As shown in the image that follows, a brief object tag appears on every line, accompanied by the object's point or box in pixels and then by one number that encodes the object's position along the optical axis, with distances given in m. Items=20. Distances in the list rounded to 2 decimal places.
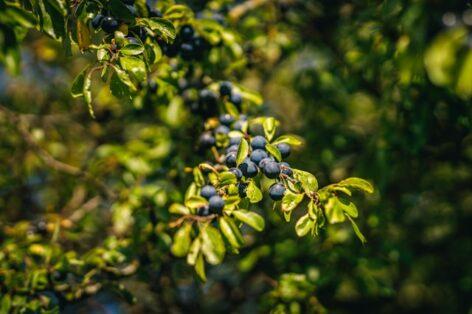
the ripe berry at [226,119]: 0.88
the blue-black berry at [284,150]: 0.81
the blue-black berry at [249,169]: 0.78
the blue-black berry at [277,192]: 0.77
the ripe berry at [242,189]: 0.78
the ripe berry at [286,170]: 0.79
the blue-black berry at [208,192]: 0.78
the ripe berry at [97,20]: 0.80
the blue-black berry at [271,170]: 0.77
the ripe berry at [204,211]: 0.79
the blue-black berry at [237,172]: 0.78
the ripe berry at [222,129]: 0.87
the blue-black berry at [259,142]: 0.80
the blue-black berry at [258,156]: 0.79
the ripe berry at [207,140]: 0.88
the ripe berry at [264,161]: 0.78
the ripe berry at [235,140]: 0.83
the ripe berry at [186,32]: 0.88
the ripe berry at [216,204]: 0.77
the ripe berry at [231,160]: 0.80
